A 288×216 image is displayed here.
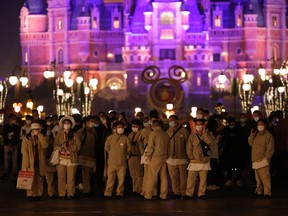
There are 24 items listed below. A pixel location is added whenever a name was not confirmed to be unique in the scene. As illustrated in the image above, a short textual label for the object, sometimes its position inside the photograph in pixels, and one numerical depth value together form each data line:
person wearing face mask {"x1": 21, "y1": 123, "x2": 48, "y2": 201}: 22.47
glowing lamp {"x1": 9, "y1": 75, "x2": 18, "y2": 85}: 46.09
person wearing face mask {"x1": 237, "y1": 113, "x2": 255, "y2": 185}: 26.11
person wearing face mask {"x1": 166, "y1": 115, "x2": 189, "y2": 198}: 23.33
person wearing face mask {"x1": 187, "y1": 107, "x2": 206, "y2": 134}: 24.84
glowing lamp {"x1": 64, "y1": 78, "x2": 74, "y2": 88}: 53.47
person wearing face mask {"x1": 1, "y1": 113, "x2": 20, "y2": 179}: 28.14
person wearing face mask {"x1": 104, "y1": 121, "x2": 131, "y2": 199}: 22.94
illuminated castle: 100.56
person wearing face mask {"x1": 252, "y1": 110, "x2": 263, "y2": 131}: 26.28
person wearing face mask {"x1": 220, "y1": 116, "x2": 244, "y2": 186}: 25.92
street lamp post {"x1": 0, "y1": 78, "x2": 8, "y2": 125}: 40.81
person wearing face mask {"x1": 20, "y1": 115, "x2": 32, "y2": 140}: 26.34
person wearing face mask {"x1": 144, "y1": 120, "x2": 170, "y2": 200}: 22.77
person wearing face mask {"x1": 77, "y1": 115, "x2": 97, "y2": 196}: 23.66
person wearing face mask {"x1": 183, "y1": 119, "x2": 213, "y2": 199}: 22.66
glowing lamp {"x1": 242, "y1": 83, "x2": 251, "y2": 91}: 55.35
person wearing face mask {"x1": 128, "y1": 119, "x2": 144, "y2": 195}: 24.02
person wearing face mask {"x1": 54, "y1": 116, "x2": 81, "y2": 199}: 22.88
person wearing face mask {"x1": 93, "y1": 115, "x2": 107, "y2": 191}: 24.98
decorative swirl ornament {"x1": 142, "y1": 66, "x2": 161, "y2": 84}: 54.88
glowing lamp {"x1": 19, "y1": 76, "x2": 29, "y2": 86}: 49.12
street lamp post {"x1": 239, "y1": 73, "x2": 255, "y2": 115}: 51.74
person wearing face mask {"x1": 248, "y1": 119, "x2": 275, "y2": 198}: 22.84
